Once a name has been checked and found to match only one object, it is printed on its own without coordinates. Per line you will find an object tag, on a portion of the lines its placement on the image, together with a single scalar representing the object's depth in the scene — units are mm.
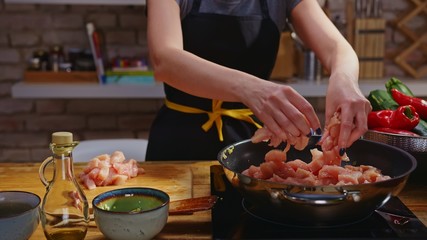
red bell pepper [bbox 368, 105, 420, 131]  1297
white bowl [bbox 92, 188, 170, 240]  875
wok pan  890
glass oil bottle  903
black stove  913
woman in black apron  1578
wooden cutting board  1194
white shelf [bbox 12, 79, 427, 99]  2521
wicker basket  1176
